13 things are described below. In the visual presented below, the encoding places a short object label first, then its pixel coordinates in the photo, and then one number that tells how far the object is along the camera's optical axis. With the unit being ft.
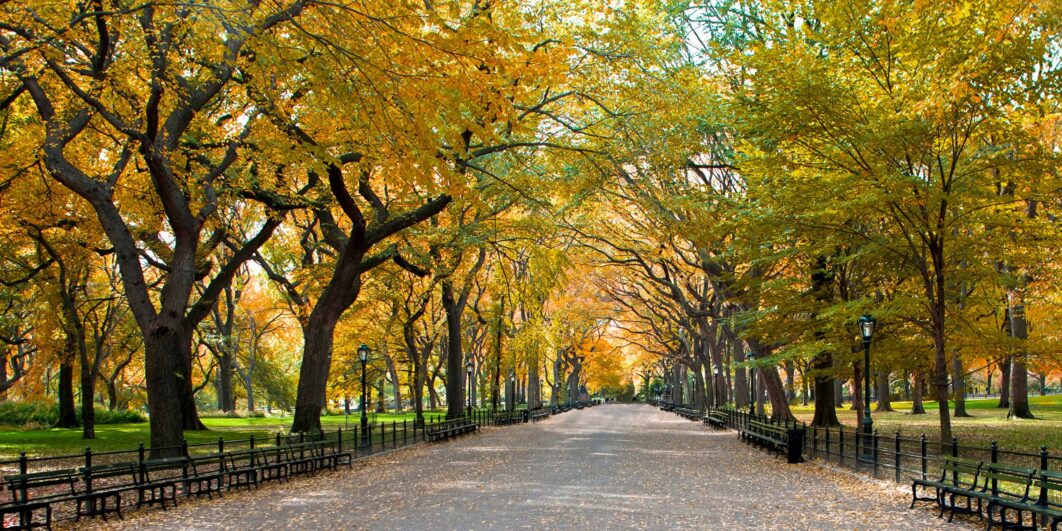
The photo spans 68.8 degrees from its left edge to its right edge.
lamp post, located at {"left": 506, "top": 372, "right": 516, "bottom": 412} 157.30
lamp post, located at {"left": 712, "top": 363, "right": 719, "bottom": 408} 142.37
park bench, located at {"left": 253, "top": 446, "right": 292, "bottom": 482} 48.11
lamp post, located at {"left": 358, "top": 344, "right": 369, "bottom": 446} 74.33
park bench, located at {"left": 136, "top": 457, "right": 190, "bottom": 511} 38.63
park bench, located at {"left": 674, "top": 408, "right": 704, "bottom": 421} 154.38
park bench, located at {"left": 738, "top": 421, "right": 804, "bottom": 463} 60.39
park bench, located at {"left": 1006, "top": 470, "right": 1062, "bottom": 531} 27.12
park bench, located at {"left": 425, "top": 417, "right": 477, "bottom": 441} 89.81
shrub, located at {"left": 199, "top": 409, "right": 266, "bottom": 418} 151.64
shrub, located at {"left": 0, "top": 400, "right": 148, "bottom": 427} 109.34
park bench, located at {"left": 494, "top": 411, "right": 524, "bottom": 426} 135.22
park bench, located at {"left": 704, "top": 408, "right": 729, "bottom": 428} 118.73
